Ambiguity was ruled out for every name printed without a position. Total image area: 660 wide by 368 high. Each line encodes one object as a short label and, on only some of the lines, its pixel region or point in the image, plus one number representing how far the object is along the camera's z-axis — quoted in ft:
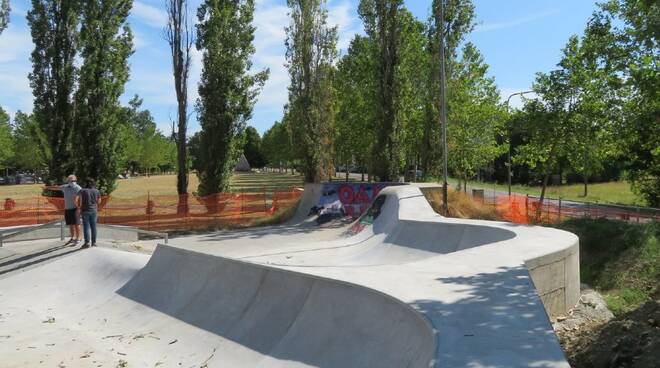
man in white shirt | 41.24
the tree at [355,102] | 114.95
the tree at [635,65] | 22.65
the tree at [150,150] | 303.68
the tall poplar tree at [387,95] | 78.64
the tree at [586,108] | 64.59
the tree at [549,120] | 67.10
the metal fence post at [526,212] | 65.83
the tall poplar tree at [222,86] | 74.90
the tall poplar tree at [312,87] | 82.53
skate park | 15.52
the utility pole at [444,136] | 59.57
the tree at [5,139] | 210.59
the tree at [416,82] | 103.91
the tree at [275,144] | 236.38
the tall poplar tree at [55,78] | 73.87
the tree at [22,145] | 245.04
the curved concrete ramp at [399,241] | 38.28
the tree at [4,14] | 68.76
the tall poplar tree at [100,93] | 75.36
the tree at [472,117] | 99.19
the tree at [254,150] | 430.61
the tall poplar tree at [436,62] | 85.71
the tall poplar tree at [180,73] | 76.38
